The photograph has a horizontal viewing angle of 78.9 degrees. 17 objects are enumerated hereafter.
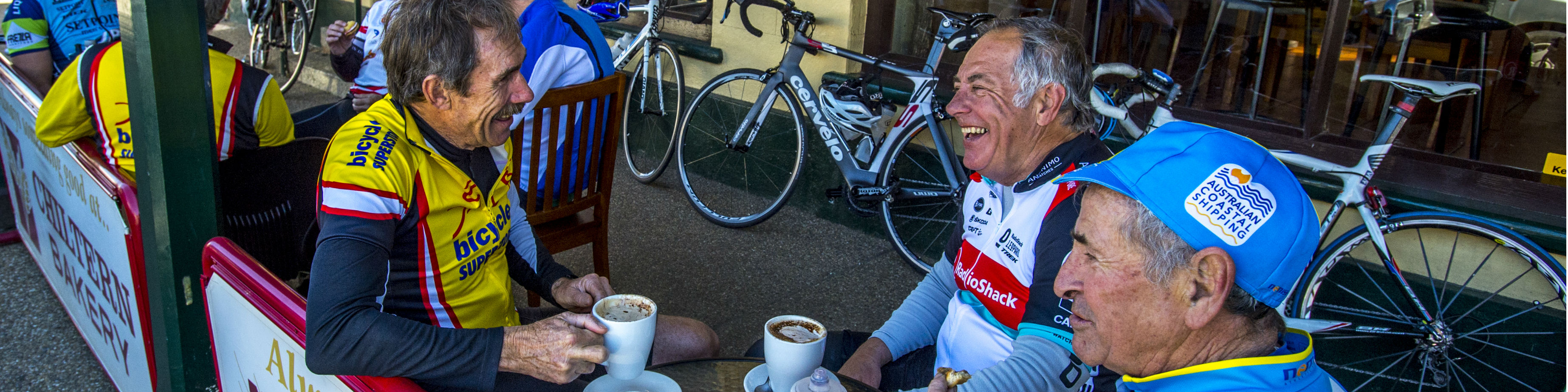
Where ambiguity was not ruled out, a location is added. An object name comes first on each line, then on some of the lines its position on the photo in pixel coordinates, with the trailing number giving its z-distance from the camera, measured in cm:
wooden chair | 288
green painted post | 187
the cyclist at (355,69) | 340
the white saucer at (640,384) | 141
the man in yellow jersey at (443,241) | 148
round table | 157
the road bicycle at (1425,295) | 297
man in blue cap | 118
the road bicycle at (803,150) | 394
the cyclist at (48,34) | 364
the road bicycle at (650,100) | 509
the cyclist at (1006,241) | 170
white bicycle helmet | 398
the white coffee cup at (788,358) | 138
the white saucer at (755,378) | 144
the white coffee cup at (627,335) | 136
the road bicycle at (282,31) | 747
